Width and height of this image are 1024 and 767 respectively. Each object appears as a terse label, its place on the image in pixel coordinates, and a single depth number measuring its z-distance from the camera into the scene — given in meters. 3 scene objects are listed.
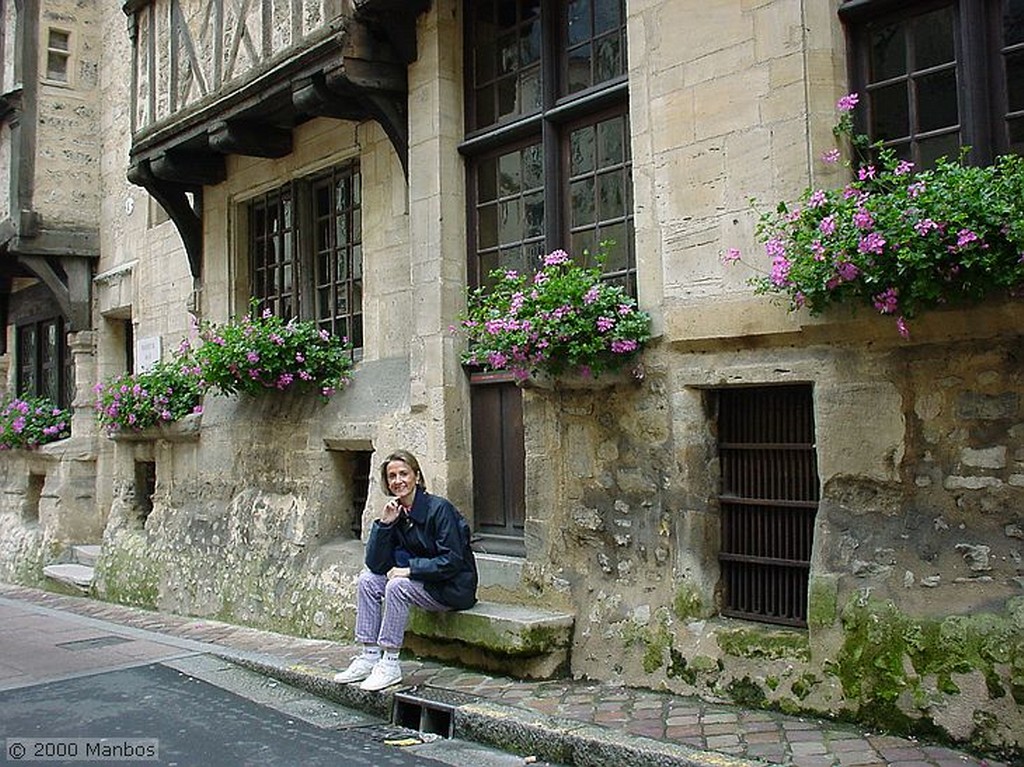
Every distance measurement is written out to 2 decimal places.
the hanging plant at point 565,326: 5.73
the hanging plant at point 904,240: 4.13
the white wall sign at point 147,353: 11.23
